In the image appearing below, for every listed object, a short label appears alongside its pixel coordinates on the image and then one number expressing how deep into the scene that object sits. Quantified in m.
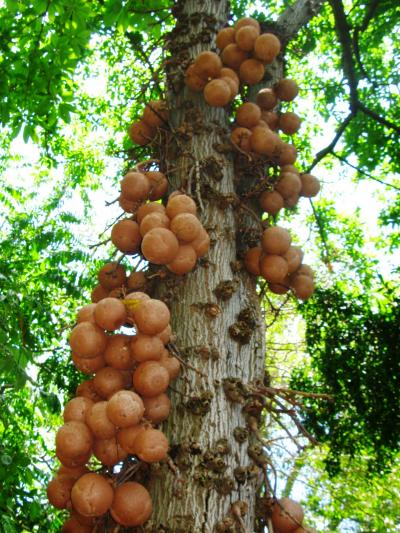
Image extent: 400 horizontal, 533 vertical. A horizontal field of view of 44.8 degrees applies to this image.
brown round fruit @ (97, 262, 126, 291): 1.83
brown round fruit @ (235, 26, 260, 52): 2.25
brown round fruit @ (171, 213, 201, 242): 1.62
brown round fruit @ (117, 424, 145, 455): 1.35
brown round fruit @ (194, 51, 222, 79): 2.15
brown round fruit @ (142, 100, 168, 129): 2.24
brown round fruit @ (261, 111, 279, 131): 2.41
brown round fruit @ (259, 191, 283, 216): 2.14
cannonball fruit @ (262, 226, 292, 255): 1.92
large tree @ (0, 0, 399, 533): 1.40
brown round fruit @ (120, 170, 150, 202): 1.88
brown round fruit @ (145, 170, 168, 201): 1.96
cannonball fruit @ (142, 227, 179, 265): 1.60
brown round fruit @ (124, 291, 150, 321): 1.47
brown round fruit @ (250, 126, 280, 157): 2.11
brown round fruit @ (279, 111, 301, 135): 2.43
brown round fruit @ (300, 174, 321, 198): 2.35
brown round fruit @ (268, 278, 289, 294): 2.03
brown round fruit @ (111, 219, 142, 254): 1.83
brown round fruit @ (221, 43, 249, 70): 2.30
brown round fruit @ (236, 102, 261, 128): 2.19
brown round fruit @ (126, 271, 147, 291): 1.79
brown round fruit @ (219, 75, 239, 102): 2.14
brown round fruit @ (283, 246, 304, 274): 2.00
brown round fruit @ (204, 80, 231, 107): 2.07
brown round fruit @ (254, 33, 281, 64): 2.24
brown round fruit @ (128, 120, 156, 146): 2.27
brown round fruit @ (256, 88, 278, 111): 2.40
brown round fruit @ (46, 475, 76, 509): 1.42
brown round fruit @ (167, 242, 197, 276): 1.66
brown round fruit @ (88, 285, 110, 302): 1.89
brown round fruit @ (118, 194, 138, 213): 1.92
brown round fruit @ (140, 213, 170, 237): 1.68
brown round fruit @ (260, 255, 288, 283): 1.89
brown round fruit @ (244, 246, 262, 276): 1.91
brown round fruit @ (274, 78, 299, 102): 2.41
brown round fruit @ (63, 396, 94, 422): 1.41
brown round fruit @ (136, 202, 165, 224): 1.77
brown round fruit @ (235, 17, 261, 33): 2.33
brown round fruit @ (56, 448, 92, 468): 1.32
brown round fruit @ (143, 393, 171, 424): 1.42
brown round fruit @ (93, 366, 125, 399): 1.46
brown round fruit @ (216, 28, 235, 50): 2.33
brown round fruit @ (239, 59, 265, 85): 2.30
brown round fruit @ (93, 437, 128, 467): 1.37
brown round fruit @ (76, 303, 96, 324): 1.51
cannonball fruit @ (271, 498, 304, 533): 1.47
